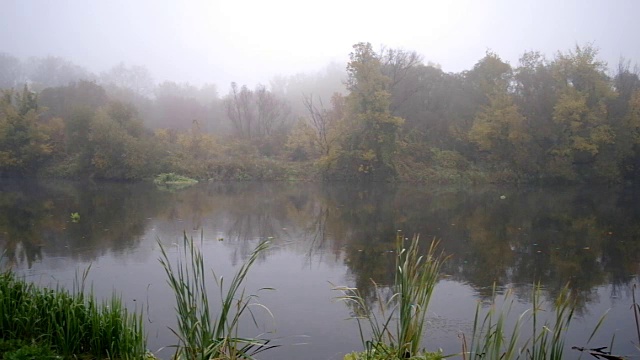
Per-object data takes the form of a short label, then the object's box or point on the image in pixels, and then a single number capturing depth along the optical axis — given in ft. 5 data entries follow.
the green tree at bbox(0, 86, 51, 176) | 97.91
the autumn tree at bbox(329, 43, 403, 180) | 92.32
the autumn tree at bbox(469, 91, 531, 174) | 92.48
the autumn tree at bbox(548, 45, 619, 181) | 88.28
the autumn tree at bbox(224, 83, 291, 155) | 119.14
